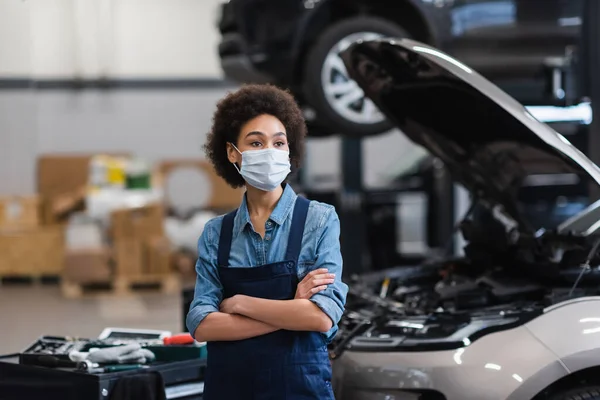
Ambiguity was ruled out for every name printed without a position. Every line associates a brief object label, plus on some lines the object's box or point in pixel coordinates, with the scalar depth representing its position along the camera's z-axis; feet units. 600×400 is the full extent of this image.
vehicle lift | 17.37
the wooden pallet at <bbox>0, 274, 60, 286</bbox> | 32.19
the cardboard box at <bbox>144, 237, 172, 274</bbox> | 30.76
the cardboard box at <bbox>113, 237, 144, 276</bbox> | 30.55
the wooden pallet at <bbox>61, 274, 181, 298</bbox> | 30.58
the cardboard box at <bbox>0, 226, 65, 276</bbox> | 31.73
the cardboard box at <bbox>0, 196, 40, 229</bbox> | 33.13
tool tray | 11.58
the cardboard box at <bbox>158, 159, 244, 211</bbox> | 37.09
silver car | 10.77
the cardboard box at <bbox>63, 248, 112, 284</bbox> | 30.07
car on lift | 20.44
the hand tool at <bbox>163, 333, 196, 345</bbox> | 12.17
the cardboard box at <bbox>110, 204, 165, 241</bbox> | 30.83
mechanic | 8.70
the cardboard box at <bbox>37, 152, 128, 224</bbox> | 38.11
